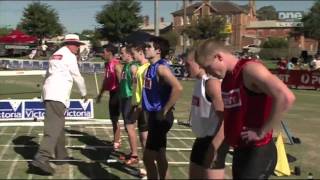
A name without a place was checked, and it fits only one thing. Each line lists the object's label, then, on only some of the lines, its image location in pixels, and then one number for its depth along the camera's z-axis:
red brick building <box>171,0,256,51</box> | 111.69
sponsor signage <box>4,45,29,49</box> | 51.91
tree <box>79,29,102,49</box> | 78.29
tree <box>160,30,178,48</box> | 91.22
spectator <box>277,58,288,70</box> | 31.92
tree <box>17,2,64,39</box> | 72.00
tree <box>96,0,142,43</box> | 72.31
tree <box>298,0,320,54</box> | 82.56
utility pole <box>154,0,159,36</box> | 27.26
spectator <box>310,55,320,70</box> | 29.40
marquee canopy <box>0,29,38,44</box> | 45.06
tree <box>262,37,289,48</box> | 82.25
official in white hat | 7.41
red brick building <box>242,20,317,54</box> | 114.31
